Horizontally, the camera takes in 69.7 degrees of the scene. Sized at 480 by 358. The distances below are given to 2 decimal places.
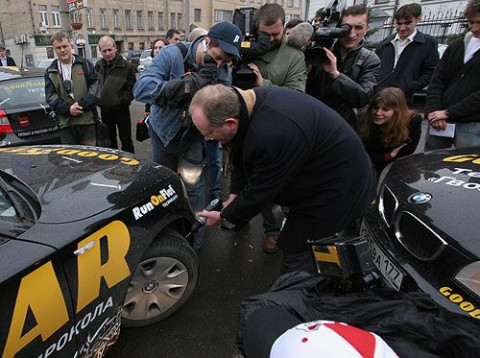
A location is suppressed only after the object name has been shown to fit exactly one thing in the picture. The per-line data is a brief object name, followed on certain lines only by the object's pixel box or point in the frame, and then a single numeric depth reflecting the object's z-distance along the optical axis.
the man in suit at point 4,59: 8.48
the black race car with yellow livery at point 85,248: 1.26
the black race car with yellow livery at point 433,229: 1.39
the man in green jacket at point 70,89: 3.59
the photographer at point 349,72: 2.63
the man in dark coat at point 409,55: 3.36
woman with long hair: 2.68
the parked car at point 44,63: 11.92
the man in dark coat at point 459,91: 2.71
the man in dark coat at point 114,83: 4.09
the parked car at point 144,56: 17.46
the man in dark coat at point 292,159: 1.59
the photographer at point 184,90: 2.17
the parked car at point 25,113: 3.89
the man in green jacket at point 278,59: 2.66
